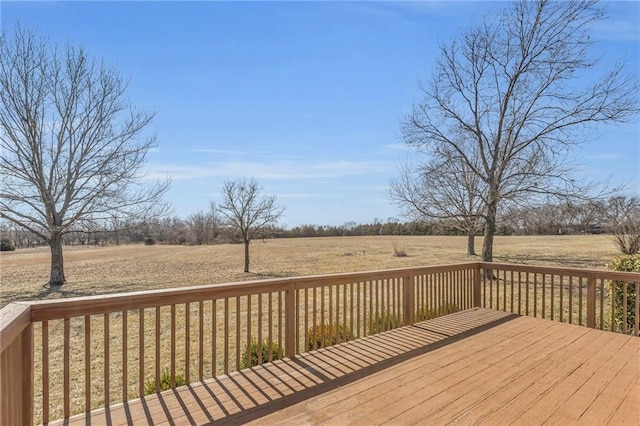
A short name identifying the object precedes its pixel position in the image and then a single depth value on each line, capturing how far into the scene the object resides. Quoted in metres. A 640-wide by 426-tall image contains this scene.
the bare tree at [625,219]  9.69
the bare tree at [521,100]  9.15
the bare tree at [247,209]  14.32
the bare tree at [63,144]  9.85
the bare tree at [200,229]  27.40
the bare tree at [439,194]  11.47
